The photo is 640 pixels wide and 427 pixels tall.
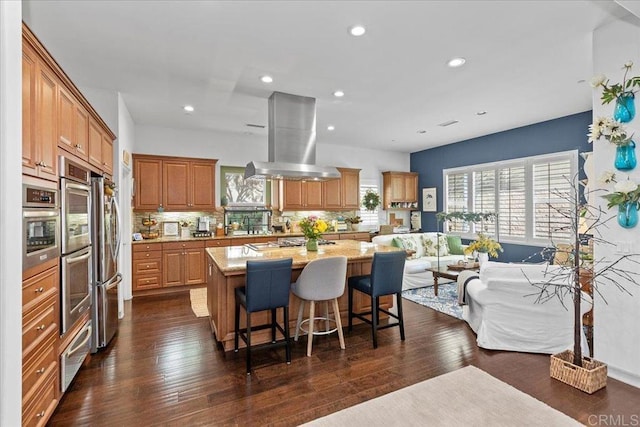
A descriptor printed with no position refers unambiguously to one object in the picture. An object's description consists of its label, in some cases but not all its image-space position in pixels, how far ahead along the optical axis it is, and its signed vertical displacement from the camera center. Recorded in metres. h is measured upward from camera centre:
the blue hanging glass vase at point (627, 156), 2.56 +0.43
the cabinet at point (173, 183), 5.52 +0.54
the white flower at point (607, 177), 2.63 +0.27
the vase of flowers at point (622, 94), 2.57 +0.95
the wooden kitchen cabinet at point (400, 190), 7.96 +0.54
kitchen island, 3.21 -0.69
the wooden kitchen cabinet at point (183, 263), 5.35 -0.87
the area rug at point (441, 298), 4.40 -1.36
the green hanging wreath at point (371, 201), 7.72 +0.25
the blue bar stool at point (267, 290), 2.78 -0.71
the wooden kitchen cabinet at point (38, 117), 1.80 +0.60
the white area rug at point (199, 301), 4.37 -1.37
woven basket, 2.44 -1.30
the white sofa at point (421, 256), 5.49 -0.89
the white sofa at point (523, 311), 3.02 -0.99
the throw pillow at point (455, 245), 6.44 -0.71
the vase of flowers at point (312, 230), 3.79 -0.22
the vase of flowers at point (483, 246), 4.88 -0.55
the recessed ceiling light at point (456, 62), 3.30 +1.58
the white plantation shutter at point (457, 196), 7.14 +0.35
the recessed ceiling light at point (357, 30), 2.71 +1.58
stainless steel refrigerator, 3.01 -0.46
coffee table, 4.69 -0.95
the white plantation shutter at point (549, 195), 5.37 +0.27
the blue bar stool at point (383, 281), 3.25 -0.74
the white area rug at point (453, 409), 2.12 -1.41
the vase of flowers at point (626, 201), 2.43 +0.07
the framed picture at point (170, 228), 5.95 -0.29
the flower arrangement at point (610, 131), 2.58 +0.66
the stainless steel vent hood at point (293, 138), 4.18 +1.00
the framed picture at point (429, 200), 7.85 +0.28
